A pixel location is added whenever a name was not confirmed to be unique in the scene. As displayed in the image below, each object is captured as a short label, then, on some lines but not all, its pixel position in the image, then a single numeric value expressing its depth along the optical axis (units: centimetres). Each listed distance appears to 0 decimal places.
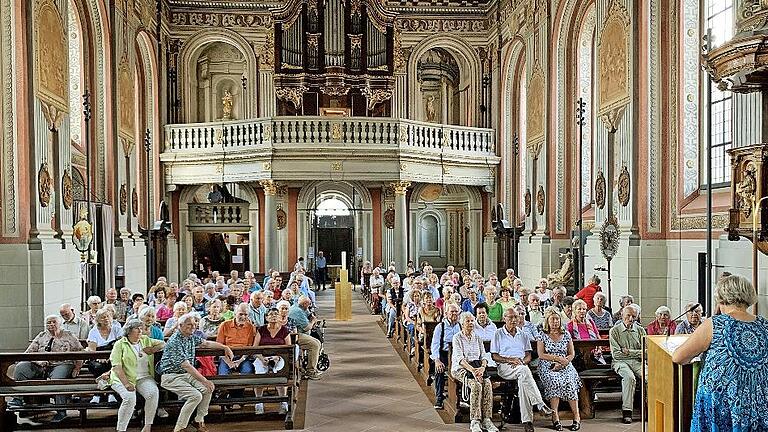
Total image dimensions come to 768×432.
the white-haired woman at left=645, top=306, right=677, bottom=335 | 964
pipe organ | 2342
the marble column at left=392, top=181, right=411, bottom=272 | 2377
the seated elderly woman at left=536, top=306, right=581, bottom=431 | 902
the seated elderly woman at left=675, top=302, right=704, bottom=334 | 948
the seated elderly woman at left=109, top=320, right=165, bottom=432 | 860
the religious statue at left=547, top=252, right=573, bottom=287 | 1758
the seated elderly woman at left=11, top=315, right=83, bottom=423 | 947
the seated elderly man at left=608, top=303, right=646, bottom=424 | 925
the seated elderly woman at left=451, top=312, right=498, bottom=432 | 880
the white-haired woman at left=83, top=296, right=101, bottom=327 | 1164
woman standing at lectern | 488
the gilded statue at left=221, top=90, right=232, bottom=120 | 2566
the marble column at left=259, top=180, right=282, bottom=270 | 2327
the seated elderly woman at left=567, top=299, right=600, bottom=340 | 1044
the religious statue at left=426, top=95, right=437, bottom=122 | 2788
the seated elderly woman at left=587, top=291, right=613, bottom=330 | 1148
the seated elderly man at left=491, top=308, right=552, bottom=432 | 891
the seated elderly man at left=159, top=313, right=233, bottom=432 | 876
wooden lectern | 512
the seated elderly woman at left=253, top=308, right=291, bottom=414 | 995
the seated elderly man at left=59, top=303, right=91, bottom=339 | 1073
